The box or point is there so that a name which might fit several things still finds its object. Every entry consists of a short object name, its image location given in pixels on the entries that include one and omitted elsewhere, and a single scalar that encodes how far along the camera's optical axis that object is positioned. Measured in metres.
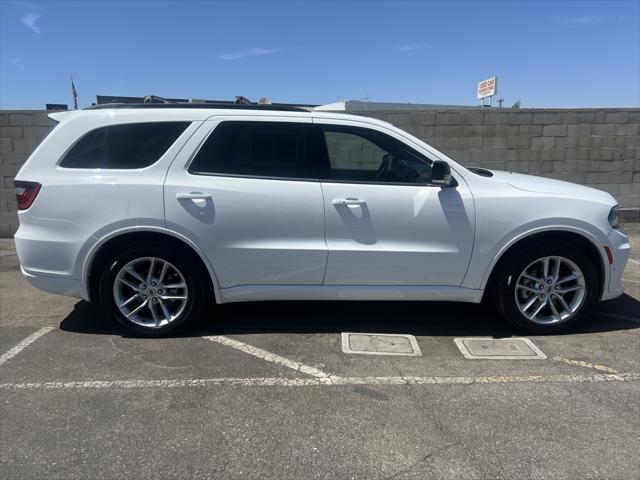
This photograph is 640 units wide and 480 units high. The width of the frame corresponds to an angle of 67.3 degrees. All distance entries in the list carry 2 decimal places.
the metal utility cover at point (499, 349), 3.81
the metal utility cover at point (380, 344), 3.87
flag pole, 14.27
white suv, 3.89
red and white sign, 35.59
